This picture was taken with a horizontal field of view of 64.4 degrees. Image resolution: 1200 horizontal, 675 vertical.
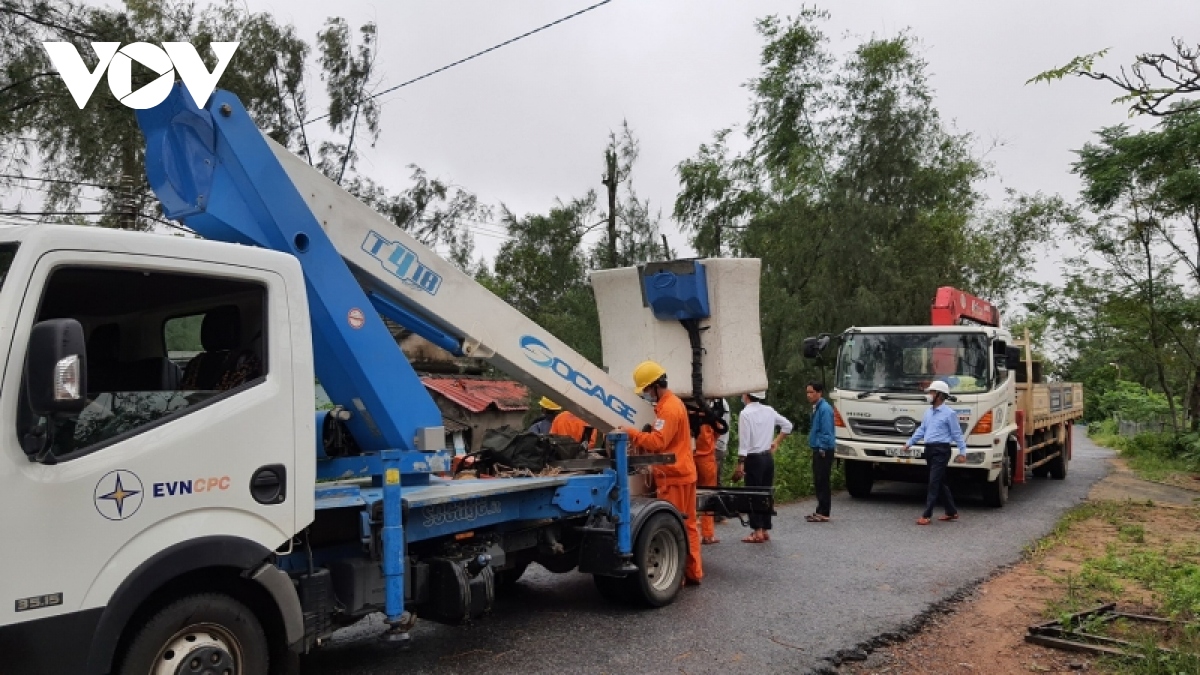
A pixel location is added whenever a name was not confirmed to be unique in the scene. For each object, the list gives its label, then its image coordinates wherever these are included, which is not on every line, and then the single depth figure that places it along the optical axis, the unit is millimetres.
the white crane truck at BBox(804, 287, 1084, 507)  11953
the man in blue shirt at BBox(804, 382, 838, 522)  10828
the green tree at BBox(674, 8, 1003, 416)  19109
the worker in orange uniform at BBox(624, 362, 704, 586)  6730
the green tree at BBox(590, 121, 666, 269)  18109
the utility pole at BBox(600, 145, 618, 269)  19500
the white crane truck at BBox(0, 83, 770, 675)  3303
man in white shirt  9602
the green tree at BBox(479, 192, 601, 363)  14469
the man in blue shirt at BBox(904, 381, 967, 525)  11023
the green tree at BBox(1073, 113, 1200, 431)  15164
